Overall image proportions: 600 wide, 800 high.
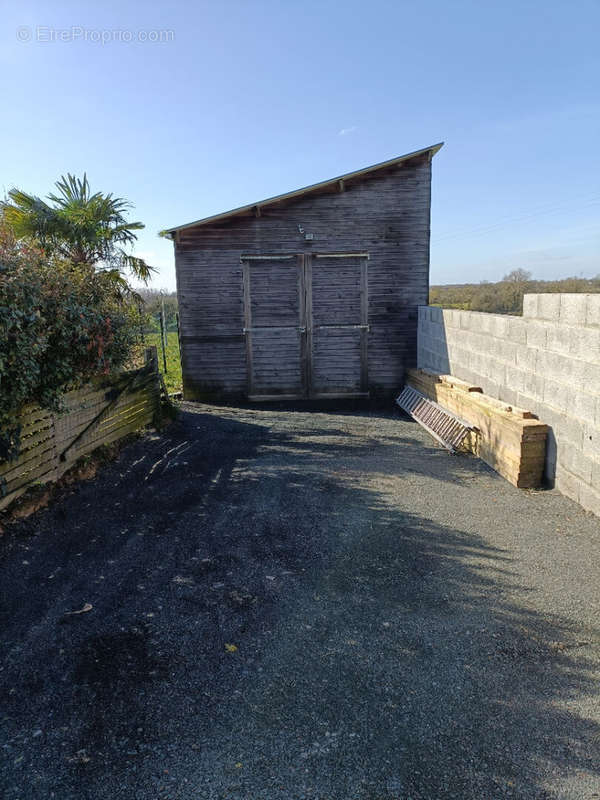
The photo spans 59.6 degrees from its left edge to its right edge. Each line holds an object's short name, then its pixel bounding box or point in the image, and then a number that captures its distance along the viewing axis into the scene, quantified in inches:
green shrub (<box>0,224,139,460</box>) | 205.5
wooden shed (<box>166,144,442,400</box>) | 444.5
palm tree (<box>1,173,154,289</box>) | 363.9
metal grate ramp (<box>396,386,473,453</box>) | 308.7
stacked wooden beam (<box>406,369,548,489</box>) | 241.0
